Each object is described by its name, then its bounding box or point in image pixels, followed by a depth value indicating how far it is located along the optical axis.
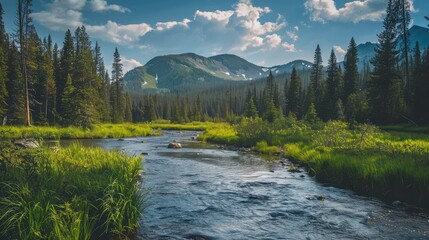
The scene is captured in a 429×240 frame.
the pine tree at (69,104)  45.53
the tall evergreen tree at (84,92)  45.19
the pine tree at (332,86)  61.72
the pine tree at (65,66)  57.53
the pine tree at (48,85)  51.69
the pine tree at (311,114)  57.31
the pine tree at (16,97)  47.12
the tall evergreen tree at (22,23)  36.81
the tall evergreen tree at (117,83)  86.75
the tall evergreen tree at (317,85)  66.92
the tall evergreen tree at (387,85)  45.03
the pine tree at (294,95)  83.44
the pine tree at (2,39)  54.21
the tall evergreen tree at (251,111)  79.66
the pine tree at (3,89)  43.91
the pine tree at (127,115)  98.69
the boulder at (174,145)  30.76
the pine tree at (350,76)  62.94
